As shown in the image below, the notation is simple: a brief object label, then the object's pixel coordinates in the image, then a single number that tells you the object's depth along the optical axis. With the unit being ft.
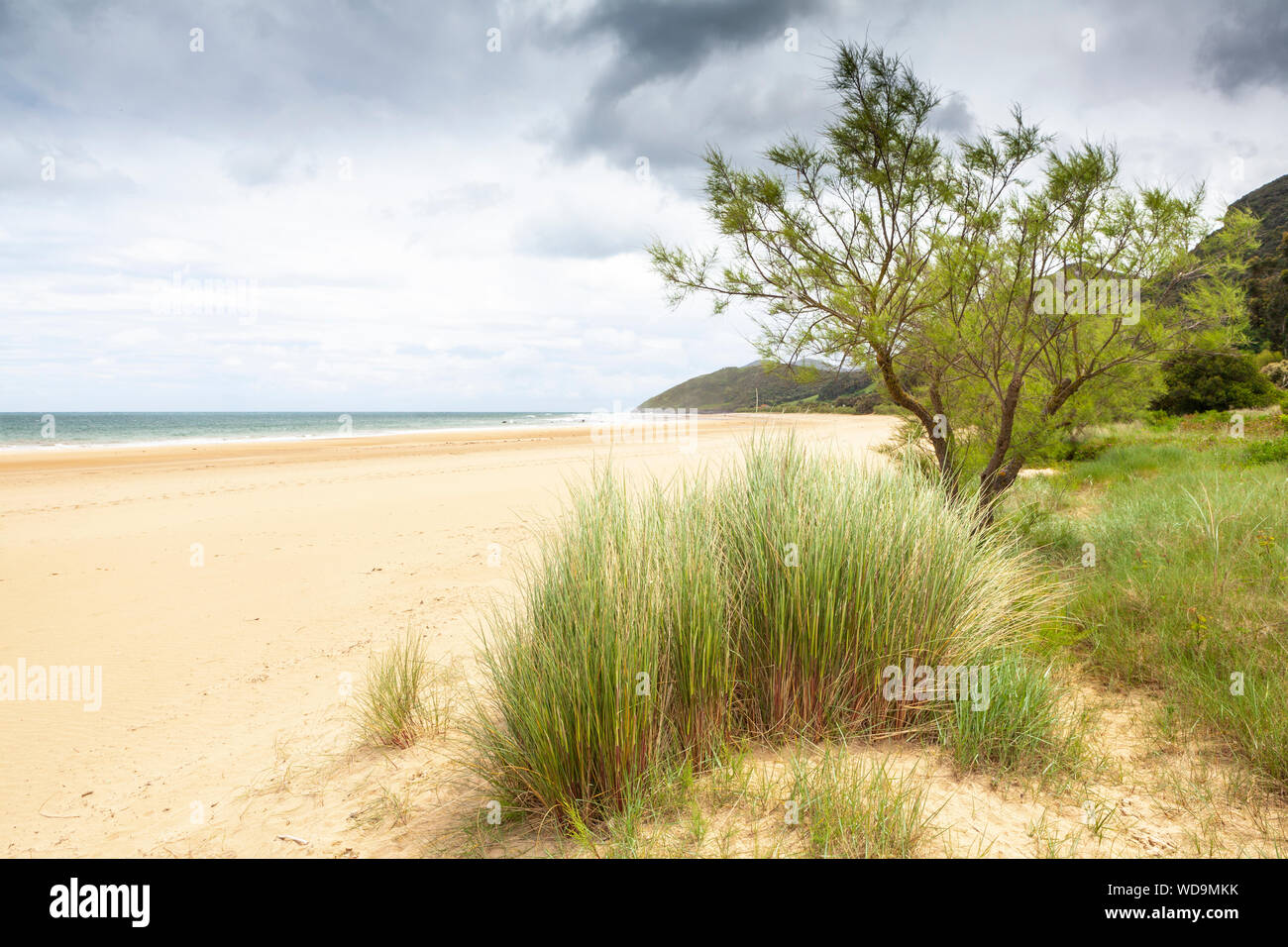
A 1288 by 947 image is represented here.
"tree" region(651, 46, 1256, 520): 22.82
